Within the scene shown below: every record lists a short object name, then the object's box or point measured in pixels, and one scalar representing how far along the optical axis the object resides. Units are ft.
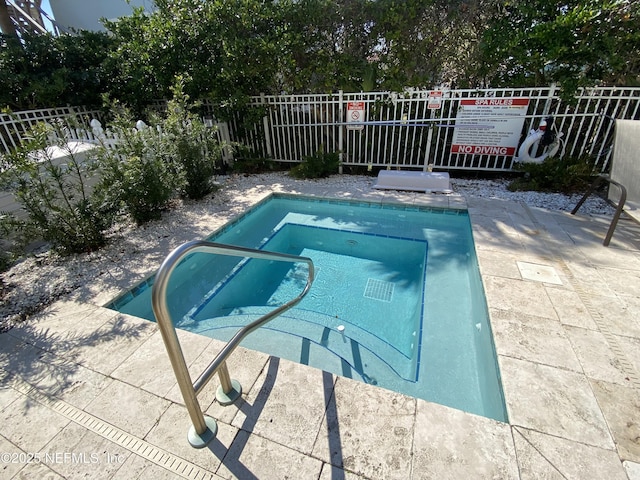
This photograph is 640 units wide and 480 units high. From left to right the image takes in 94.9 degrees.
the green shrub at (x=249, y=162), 22.39
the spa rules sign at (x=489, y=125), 17.12
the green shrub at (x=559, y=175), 16.01
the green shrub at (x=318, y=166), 20.30
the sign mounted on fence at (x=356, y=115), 19.67
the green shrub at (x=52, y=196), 10.02
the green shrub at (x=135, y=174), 12.32
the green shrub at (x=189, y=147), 15.28
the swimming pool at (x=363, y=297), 7.91
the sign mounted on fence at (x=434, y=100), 17.87
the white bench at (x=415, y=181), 17.19
